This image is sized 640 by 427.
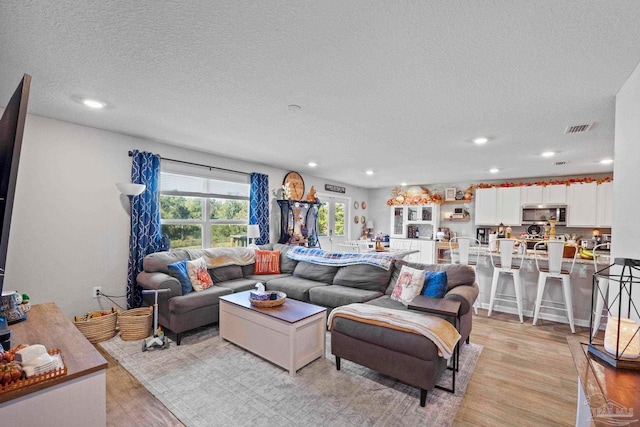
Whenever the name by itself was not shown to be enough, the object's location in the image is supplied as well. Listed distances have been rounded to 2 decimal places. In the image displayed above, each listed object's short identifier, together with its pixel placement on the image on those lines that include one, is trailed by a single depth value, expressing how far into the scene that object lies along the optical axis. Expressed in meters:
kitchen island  3.91
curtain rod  4.02
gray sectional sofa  3.11
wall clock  5.87
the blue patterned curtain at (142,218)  3.64
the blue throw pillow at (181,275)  3.40
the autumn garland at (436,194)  5.82
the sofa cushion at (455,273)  3.11
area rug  2.01
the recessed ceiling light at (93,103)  2.60
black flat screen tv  1.27
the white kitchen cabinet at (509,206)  6.45
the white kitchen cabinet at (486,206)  6.73
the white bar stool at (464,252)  4.38
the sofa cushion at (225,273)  4.02
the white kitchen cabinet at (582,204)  5.68
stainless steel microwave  5.98
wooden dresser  1.15
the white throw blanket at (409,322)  2.14
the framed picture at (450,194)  7.45
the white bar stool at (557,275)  3.72
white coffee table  2.56
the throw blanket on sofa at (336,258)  3.83
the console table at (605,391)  0.96
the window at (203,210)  4.22
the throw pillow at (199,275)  3.53
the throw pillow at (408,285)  3.07
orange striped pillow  4.54
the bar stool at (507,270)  4.01
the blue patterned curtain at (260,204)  5.16
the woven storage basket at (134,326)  3.15
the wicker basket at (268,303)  2.84
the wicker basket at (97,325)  3.05
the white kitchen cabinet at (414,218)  7.65
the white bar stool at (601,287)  2.72
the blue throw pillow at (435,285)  2.97
